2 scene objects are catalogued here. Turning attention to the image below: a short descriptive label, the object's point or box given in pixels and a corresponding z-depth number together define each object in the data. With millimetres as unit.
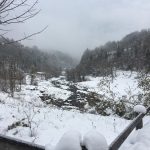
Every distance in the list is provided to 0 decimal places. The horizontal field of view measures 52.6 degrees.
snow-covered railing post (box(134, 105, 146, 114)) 4021
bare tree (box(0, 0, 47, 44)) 2673
